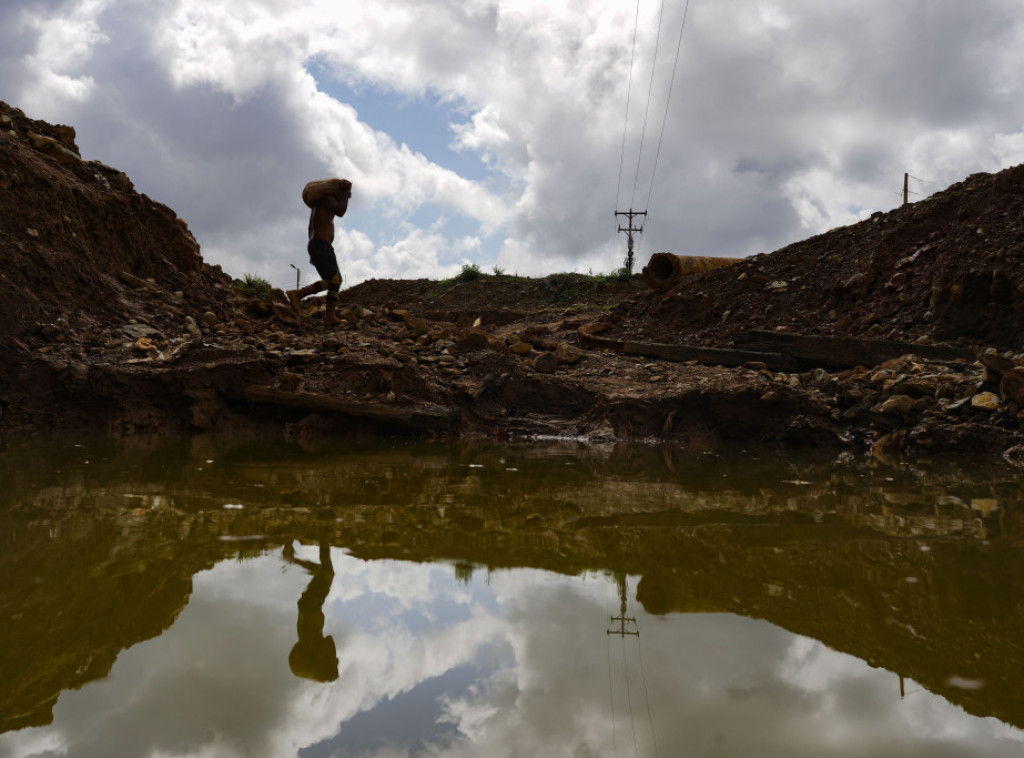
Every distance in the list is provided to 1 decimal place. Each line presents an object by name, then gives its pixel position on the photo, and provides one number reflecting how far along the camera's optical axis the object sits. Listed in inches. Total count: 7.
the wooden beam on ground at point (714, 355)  390.0
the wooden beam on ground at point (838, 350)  365.1
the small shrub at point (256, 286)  714.2
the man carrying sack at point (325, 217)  381.7
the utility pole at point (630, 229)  1366.3
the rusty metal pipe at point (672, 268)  608.7
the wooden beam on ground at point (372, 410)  302.4
